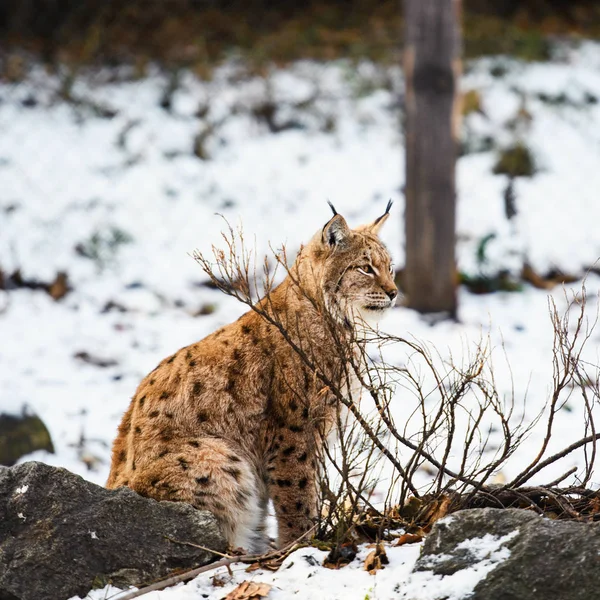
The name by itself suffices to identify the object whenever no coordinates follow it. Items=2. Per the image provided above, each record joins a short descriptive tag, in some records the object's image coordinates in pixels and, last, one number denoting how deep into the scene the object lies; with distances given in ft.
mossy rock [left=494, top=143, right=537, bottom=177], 71.31
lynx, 27.89
